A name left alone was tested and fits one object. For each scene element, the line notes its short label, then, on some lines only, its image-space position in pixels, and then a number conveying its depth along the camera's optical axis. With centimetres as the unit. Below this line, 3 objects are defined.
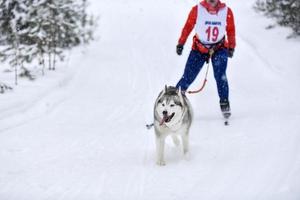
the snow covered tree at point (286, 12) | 2141
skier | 1312
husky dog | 1020
